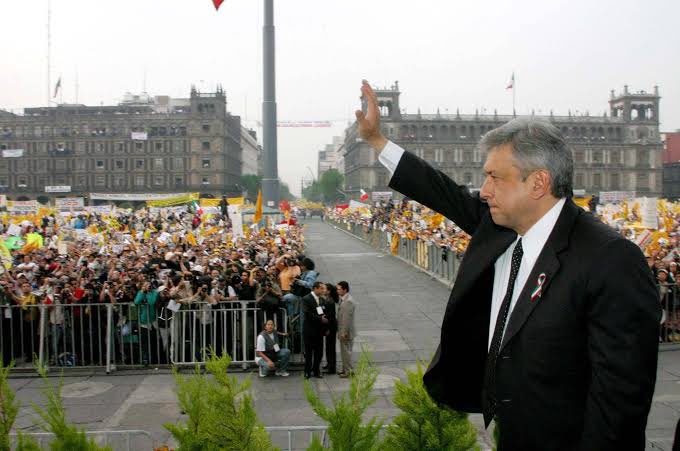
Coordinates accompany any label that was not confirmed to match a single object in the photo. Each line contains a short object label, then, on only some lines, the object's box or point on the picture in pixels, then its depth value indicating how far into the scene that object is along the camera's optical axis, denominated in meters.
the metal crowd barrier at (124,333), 9.18
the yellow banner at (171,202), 34.31
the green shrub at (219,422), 2.62
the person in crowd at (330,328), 9.22
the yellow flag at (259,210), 18.89
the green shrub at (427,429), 2.79
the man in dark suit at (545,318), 1.57
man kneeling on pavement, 8.95
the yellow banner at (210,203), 32.62
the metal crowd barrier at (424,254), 18.30
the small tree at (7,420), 2.72
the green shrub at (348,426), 2.51
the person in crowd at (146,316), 9.23
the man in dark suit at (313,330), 8.95
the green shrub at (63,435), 2.64
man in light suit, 9.08
